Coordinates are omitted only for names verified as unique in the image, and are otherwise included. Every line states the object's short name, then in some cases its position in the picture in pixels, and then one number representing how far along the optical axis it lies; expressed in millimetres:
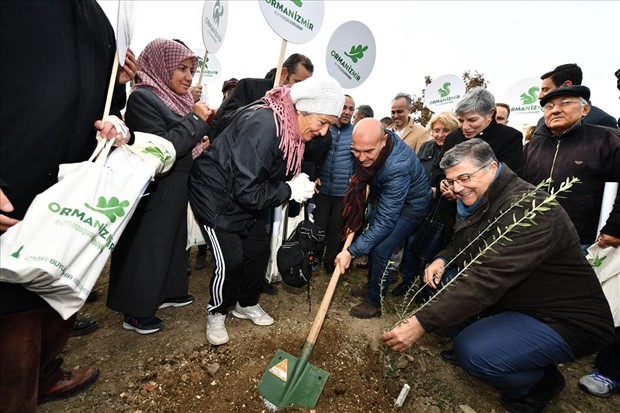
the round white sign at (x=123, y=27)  1240
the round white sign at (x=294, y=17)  2721
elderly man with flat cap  2521
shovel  1849
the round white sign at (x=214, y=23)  3461
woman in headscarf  2061
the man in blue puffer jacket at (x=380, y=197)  2539
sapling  1740
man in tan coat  4402
